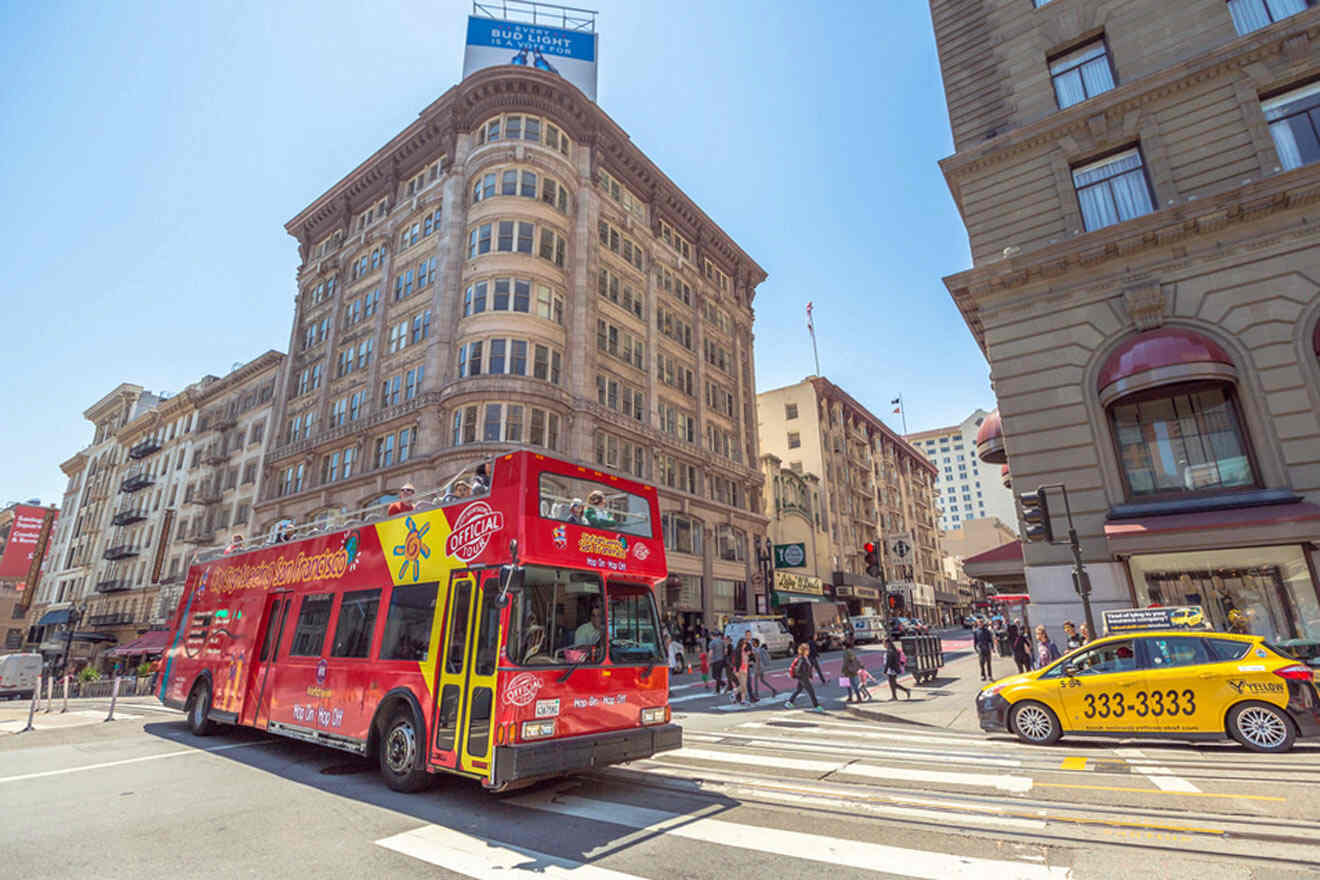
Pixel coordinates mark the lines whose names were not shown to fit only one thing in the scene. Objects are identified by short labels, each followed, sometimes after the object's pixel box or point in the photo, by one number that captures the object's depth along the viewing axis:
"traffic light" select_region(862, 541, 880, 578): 15.42
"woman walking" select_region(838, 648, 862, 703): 15.46
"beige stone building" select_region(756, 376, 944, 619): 59.84
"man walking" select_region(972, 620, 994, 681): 19.02
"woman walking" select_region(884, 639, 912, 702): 15.59
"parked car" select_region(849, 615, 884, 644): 41.66
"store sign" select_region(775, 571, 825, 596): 45.22
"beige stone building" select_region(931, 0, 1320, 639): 13.55
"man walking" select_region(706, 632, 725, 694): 19.95
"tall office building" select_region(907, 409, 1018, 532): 150.49
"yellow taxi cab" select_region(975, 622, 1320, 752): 8.19
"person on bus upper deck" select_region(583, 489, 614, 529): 8.13
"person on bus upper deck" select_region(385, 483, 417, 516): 9.21
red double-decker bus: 6.70
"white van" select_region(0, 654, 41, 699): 26.33
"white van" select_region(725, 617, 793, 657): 29.03
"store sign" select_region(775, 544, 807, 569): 45.94
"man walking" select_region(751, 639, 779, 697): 17.72
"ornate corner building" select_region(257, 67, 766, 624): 30.83
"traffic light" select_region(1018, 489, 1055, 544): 12.04
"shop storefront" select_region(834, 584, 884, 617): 58.33
